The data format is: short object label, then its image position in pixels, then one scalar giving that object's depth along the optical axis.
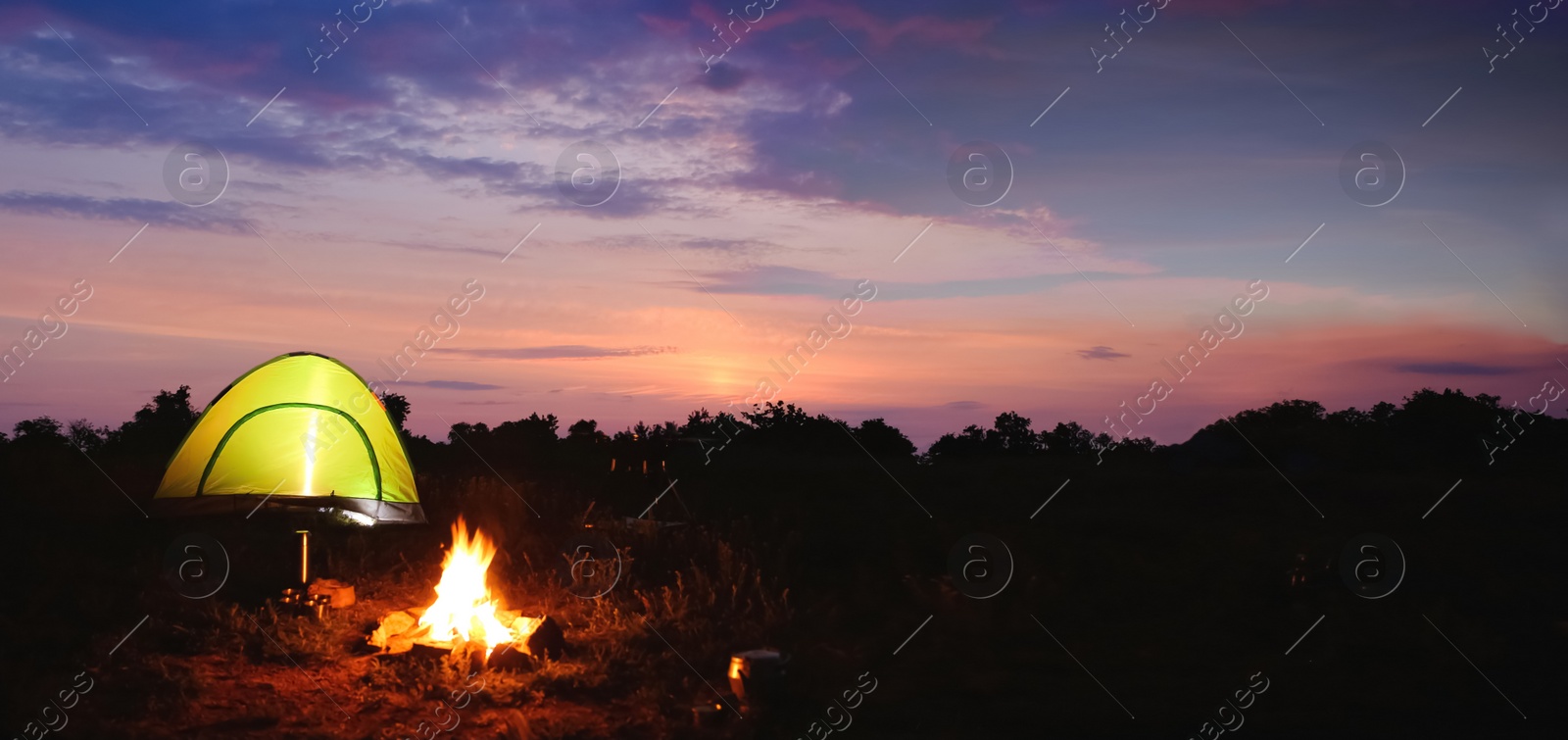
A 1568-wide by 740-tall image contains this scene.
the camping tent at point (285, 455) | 12.13
